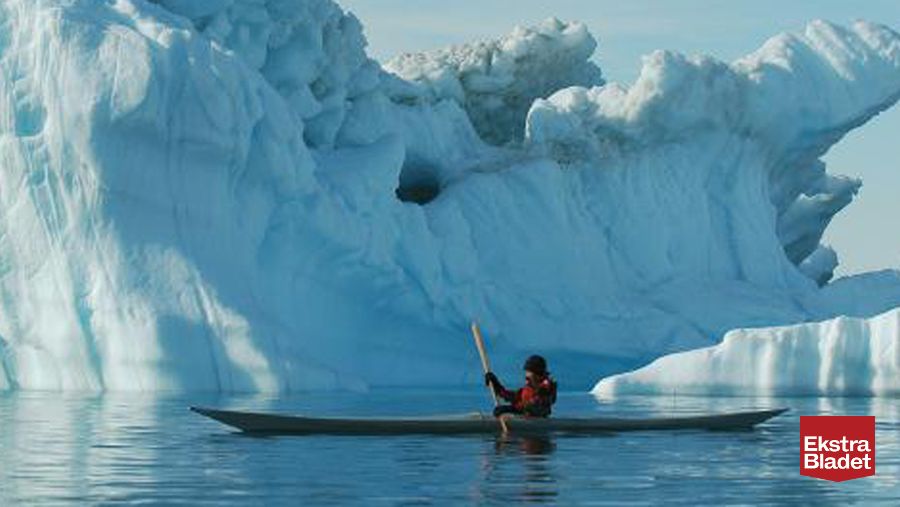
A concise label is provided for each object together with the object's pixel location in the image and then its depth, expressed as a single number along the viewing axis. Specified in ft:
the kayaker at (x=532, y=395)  59.52
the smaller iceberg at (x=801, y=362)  97.91
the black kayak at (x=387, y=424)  60.13
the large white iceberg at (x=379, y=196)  98.94
